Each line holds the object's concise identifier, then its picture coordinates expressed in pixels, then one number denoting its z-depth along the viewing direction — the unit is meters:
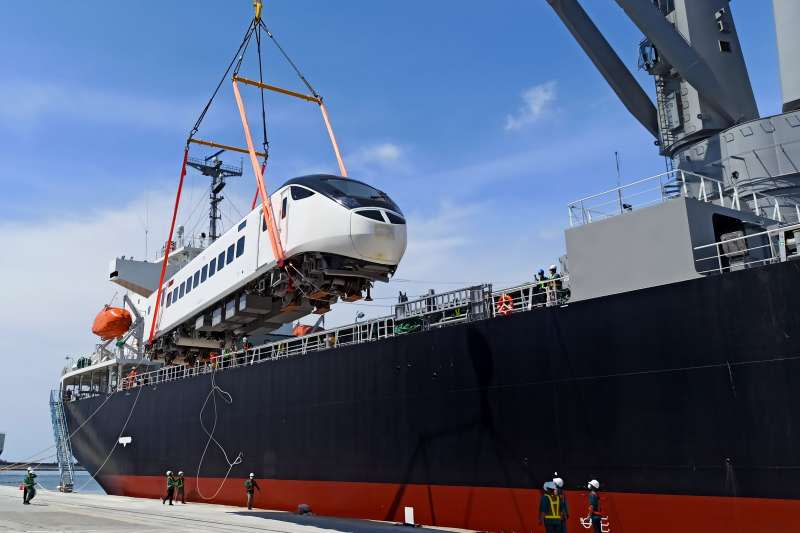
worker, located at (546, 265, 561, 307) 14.32
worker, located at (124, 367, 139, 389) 31.19
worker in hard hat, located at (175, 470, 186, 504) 23.47
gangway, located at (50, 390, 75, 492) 34.84
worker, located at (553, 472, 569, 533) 10.43
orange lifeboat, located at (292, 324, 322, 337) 28.95
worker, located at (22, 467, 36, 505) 22.50
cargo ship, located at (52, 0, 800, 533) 10.91
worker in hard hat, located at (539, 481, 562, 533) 10.34
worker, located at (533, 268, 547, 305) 14.84
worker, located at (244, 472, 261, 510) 20.34
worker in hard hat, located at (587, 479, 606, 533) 11.44
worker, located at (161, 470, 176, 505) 23.05
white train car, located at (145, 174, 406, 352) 14.85
